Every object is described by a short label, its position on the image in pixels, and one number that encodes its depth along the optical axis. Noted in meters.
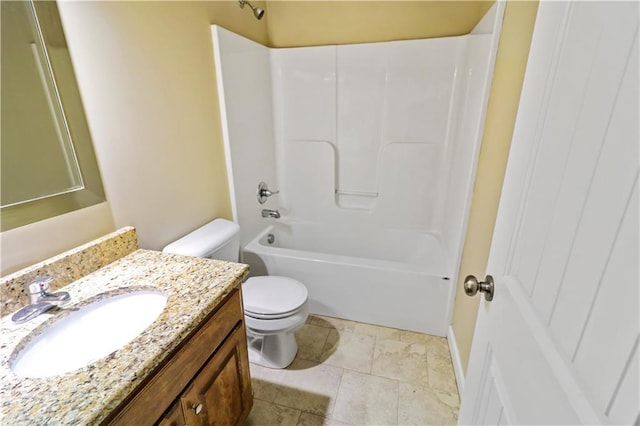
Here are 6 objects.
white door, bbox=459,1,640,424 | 0.37
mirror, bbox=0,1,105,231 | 0.86
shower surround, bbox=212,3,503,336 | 1.89
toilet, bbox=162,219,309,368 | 1.53
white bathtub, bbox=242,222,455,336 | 1.87
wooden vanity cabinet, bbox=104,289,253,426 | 0.71
